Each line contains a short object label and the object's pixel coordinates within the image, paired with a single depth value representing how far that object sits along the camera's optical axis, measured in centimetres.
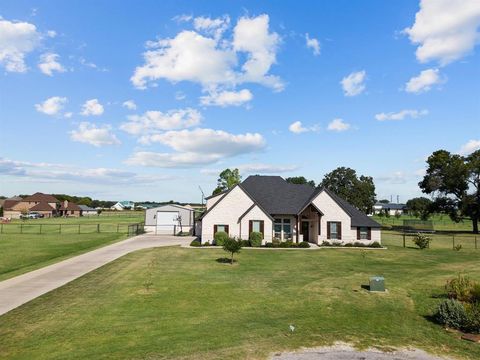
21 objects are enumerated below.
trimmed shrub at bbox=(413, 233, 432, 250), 3419
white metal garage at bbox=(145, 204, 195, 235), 5475
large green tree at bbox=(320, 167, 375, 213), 8550
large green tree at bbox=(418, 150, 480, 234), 5762
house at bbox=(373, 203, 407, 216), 16325
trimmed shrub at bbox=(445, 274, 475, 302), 1416
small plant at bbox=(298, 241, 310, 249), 3438
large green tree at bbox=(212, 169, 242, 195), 8925
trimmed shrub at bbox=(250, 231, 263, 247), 3428
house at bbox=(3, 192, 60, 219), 11919
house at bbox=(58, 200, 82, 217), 12756
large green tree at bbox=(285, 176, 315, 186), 12044
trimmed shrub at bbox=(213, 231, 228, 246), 3441
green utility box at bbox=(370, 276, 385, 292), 1642
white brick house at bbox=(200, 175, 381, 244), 3597
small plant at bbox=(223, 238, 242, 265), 2395
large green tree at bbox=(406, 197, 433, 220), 6512
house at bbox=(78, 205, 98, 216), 13562
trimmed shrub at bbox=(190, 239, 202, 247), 3425
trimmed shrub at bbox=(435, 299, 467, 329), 1178
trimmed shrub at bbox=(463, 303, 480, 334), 1138
